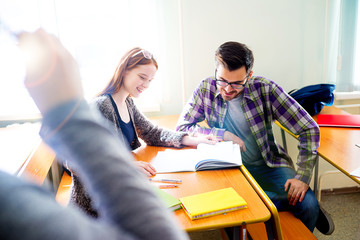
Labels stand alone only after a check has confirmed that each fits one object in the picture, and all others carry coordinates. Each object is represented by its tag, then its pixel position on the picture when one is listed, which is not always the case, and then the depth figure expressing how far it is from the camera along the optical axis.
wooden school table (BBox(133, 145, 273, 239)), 0.92
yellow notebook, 0.95
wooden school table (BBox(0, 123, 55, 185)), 1.31
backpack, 2.11
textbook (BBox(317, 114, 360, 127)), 1.89
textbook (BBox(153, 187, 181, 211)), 1.00
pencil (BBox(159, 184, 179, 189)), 1.17
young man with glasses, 1.52
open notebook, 1.30
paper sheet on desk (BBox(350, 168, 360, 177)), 1.26
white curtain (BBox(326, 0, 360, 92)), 2.37
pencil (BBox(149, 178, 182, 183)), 1.20
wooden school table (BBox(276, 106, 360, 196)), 1.37
